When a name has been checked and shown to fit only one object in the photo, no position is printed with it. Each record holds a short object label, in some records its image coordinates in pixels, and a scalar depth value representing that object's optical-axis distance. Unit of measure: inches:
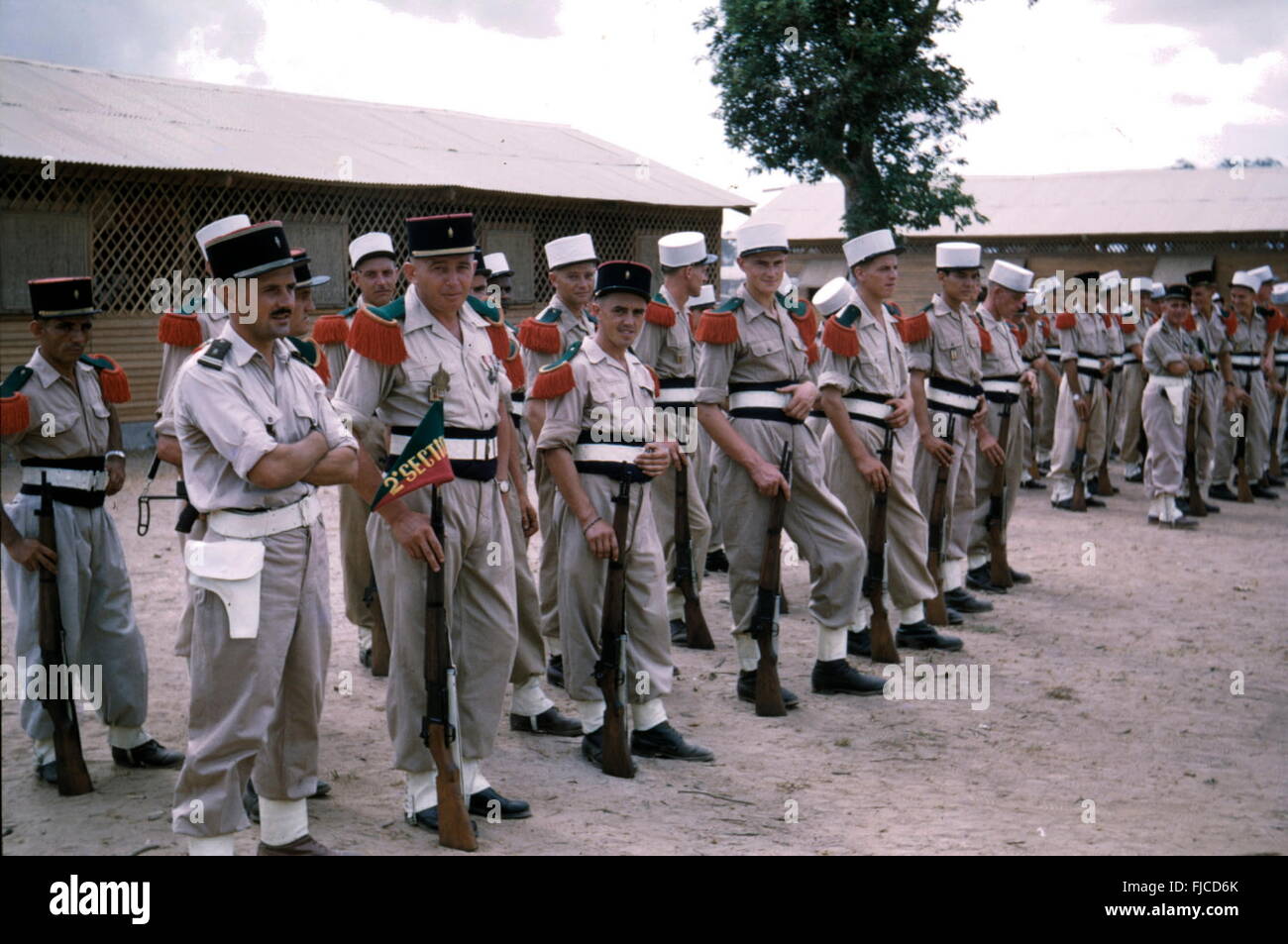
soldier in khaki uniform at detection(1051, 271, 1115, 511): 453.7
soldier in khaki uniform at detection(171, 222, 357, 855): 138.2
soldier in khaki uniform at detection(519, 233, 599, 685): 247.4
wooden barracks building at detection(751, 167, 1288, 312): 1049.5
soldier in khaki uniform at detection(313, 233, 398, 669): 248.5
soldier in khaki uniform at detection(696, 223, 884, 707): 227.3
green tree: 791.1
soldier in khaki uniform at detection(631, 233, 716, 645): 279.7
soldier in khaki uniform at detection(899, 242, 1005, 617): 295.1
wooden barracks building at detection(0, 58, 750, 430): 512.1
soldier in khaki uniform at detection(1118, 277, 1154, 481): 527.5
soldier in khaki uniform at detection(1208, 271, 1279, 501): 491.5
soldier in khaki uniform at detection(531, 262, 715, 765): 192.1
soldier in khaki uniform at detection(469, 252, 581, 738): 206.8
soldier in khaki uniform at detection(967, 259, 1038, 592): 327.3
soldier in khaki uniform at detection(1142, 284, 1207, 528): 424.8
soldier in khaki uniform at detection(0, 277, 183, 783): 181.8
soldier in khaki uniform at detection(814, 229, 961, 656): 249.8
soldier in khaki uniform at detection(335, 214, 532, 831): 163.3
